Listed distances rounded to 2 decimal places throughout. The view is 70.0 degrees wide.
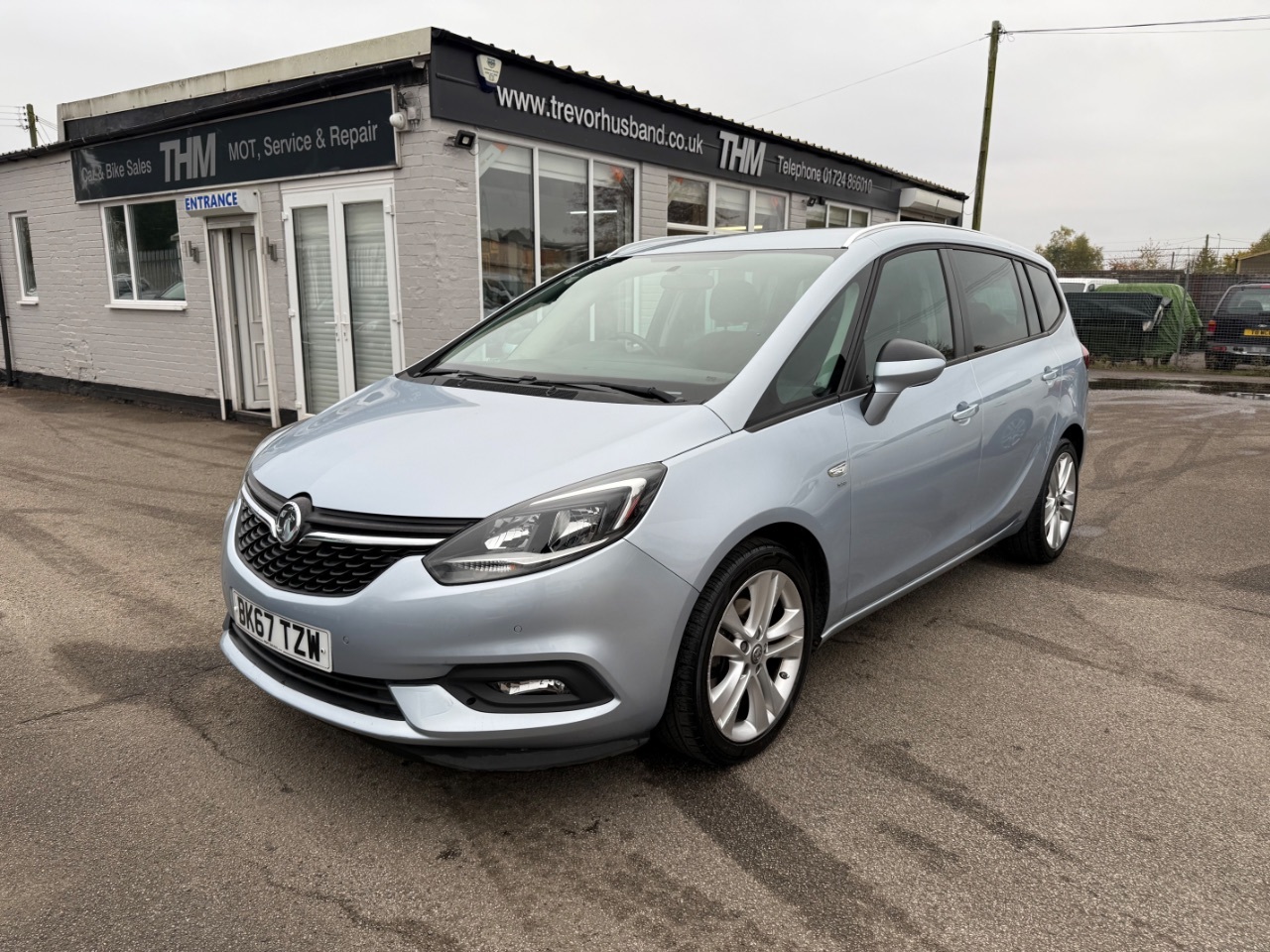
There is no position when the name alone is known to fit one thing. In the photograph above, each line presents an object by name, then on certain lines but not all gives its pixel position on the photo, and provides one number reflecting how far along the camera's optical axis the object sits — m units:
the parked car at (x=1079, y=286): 18.56
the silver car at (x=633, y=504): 2.33
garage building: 8.29
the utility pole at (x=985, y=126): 20.27
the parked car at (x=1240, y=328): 16.20
